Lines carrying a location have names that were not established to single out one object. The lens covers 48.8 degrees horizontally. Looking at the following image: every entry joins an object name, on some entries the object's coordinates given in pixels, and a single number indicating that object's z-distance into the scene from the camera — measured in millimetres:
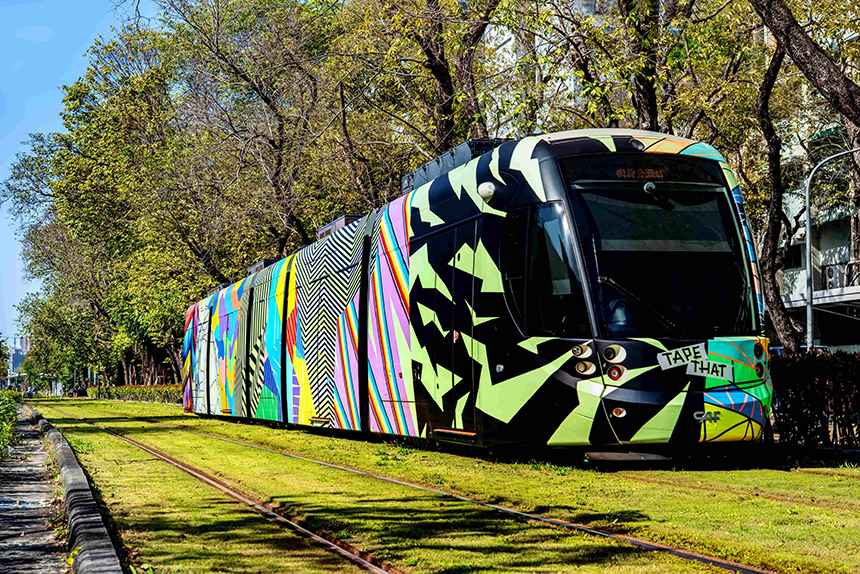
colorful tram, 10289
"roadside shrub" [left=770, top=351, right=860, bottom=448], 12375
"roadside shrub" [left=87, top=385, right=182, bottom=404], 57091
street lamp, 28125
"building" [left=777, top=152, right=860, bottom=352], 38250
